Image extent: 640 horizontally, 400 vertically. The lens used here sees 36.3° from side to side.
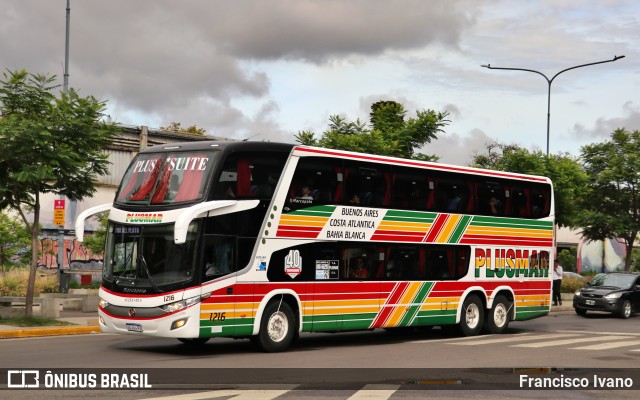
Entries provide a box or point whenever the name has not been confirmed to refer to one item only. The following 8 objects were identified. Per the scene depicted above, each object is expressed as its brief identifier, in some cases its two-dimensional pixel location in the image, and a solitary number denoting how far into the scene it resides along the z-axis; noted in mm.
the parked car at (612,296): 33688
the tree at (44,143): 23547
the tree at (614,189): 49312
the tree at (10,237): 43719
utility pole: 32438
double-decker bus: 17781
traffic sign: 30262
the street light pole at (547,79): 43281
